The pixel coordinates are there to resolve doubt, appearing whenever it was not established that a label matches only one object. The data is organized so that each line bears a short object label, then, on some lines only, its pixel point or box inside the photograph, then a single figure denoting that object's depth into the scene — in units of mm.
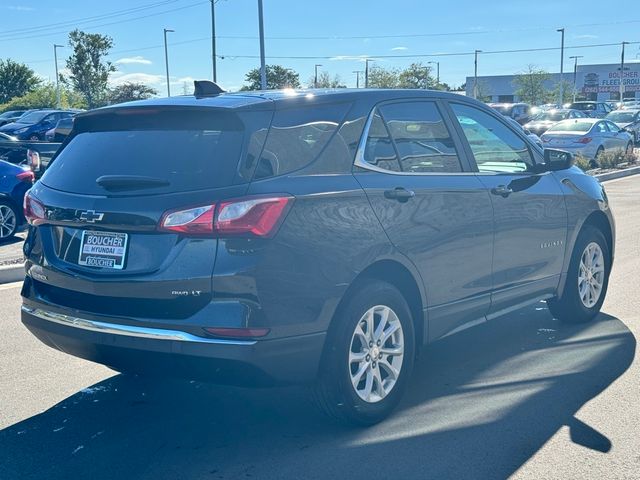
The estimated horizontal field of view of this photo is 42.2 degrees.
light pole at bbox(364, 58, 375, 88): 72031
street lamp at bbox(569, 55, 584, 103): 82231
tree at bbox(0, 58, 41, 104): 70312
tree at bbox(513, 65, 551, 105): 84000
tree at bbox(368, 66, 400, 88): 76038
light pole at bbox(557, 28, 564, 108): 77038
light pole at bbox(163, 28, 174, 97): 65375
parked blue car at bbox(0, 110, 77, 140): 33375
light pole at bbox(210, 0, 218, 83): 43562
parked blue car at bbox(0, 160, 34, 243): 11273
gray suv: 3918
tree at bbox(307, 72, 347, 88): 77000
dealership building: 84762
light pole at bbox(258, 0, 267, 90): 32344
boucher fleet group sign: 74250
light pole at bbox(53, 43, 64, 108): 65125
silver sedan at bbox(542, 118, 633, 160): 23719
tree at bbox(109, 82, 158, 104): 64912
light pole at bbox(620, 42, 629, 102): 66812
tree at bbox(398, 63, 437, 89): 75938
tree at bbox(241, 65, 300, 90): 61678
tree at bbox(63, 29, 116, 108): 67688
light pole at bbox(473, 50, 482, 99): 83850
